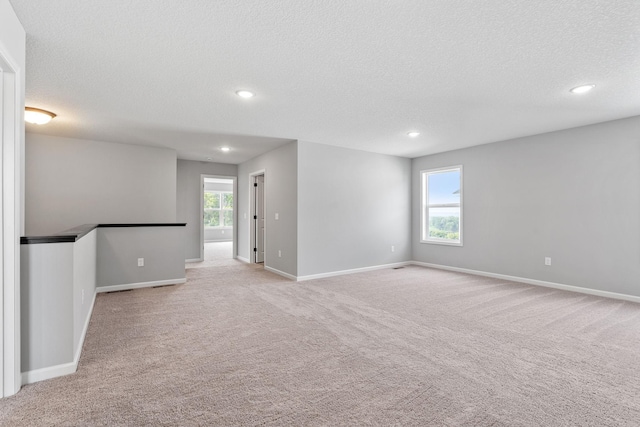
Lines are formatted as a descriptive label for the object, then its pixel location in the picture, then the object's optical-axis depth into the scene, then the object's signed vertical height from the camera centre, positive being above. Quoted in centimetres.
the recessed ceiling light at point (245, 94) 317 +127
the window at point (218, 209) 1198 +21
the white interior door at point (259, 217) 713 -7
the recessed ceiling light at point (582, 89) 301 +126
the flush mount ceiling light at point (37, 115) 359 +118
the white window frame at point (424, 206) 668 +18
